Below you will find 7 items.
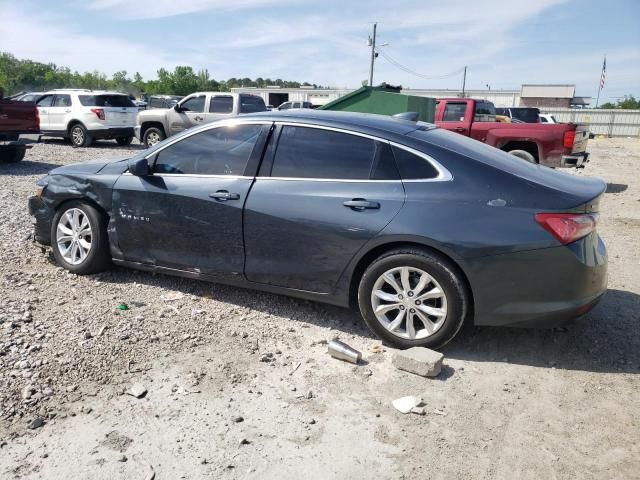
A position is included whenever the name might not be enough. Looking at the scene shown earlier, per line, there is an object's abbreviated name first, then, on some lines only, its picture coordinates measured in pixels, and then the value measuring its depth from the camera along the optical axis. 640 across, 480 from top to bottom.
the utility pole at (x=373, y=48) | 42.38
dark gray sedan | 3.51
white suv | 16.62
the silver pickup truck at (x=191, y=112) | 15.71
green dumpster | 11.95
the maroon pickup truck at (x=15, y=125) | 11.52
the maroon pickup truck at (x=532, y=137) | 11.63
